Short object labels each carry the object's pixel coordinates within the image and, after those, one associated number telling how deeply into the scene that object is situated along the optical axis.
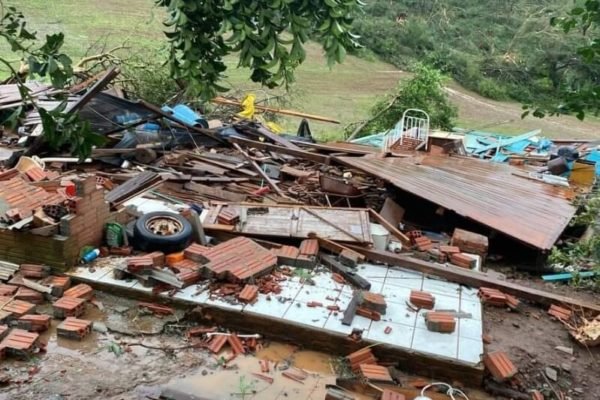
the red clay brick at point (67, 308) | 5.48
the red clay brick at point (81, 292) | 5.72
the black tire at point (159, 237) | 6.36
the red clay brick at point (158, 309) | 5.67
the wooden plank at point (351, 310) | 5.42
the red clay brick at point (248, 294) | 5.64
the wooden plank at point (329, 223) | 6.87
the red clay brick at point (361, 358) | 5.08
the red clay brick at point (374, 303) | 5.57
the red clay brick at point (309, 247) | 6.57
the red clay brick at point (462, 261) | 6.94
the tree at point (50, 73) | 2.34
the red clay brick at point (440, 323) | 5.36
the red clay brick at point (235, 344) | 5.25
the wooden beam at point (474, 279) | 6.30
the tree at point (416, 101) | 16.25
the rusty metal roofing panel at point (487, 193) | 7.65
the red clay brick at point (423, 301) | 5.79
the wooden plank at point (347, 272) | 6.14
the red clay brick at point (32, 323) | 5.24
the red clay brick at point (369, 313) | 5.54
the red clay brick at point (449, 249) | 7.16
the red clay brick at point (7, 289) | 5.69
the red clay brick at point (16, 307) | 5.37
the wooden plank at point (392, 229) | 7.40
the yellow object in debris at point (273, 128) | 13.16
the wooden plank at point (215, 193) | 8.59
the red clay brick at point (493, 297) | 6.19
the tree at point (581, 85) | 3.11
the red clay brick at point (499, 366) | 4.91
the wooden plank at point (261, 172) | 8.92
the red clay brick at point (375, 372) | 4.86
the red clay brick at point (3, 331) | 5.04
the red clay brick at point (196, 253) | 6.25
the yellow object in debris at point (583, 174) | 10.63
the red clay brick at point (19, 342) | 4.89
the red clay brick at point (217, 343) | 5.23
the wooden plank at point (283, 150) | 9.94
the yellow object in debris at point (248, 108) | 13.62
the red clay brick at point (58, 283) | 5.78
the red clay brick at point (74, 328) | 5.18
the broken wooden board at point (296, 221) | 6.95
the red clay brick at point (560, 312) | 6.11
